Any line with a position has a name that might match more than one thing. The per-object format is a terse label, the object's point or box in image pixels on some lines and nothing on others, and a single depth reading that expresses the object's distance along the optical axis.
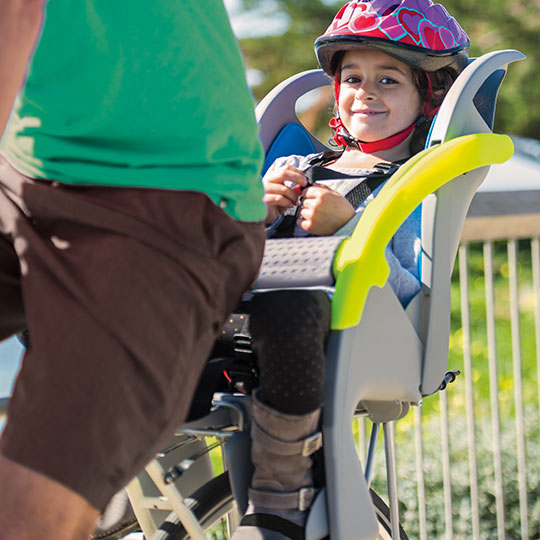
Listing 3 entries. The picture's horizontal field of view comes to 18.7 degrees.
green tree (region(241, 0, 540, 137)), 12.37
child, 1.82
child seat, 1.87
